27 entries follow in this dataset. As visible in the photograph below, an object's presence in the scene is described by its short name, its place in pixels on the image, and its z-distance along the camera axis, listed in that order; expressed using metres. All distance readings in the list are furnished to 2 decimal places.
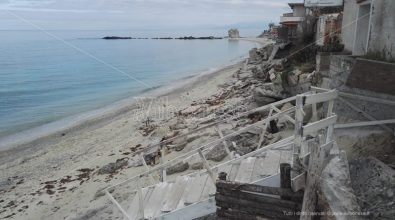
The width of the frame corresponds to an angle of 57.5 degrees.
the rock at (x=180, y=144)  12.76
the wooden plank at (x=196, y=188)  6.19
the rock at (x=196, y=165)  10.26
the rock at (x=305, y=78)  12.40
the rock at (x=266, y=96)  13.98
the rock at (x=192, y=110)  20.58
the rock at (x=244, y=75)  31.28
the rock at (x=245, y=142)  10.04
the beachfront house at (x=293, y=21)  30.56
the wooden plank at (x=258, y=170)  6.01
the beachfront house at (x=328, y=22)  13.88
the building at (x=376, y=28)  7.42
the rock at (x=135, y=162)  12.64
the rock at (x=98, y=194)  10.81
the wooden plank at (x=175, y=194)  6.39
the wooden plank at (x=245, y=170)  6.18
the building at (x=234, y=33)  166.75
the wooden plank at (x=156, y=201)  6.51
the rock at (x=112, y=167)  12.84
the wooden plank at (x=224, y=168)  6.77
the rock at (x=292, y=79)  13.45
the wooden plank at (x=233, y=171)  6.35
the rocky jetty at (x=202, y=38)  178.62
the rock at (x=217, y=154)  10.29
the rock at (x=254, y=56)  42.79
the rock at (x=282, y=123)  11.13
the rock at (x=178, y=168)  10.47
